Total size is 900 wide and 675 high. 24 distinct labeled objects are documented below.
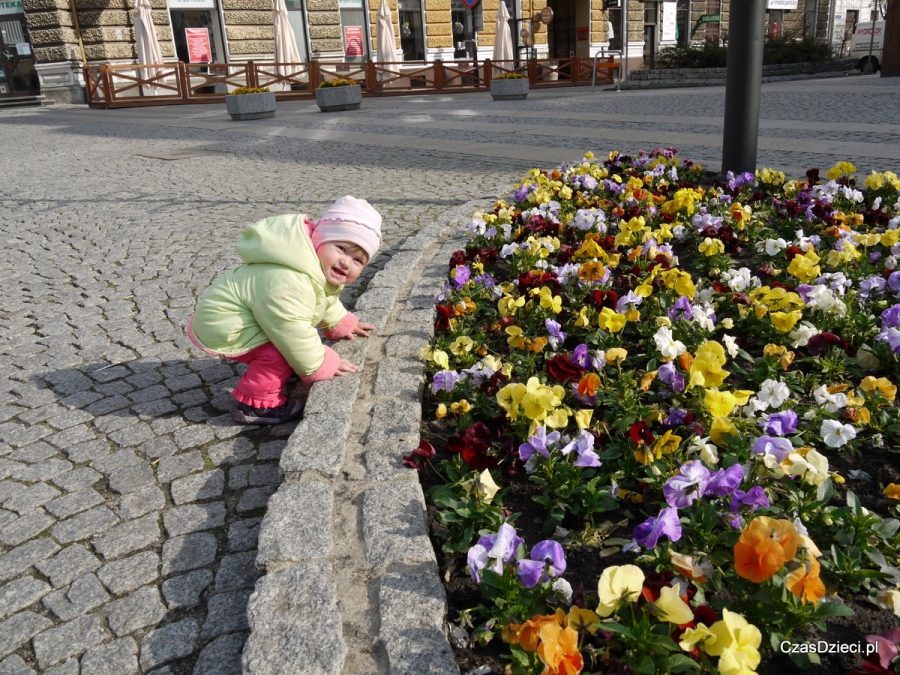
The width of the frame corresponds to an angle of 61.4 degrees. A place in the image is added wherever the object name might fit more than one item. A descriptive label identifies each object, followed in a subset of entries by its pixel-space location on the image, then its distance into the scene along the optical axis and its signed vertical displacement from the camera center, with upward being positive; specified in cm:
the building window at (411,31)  2672 +178
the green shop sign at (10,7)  2175 +263
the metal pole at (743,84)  583 -12
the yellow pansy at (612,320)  290 -90
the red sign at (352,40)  2581 +151
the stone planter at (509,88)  1870 -22
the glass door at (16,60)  2214 +122
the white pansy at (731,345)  271 -95
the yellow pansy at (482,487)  212 -108
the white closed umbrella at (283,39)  2125 +136
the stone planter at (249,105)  1577 -27
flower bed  161 -107
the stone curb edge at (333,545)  171 -118
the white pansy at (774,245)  374 -84
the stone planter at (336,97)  1692 -21
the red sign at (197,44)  2328 +147
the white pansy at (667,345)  259 -89
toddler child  297 -78
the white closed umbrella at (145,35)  2034 +158
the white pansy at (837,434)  217 -101
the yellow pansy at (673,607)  152 -102
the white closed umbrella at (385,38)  2297 +136
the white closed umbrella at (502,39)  2309 +118
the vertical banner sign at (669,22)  3266 +203
